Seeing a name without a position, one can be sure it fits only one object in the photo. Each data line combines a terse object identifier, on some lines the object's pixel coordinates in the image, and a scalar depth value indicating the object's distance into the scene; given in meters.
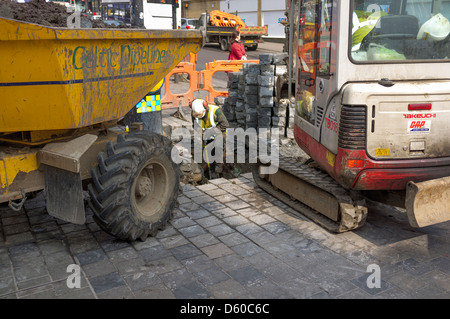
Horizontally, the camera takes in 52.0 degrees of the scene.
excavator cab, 4.56
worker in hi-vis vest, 8.44
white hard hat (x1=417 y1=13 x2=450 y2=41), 4.76
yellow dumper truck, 3.88
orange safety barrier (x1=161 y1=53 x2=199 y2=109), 13.54
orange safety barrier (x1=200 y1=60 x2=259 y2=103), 13.80
